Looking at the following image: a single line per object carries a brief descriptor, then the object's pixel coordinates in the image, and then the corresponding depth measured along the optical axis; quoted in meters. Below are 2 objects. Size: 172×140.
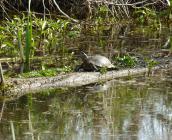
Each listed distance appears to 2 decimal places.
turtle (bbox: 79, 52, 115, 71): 17.05
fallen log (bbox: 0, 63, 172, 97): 15.04
